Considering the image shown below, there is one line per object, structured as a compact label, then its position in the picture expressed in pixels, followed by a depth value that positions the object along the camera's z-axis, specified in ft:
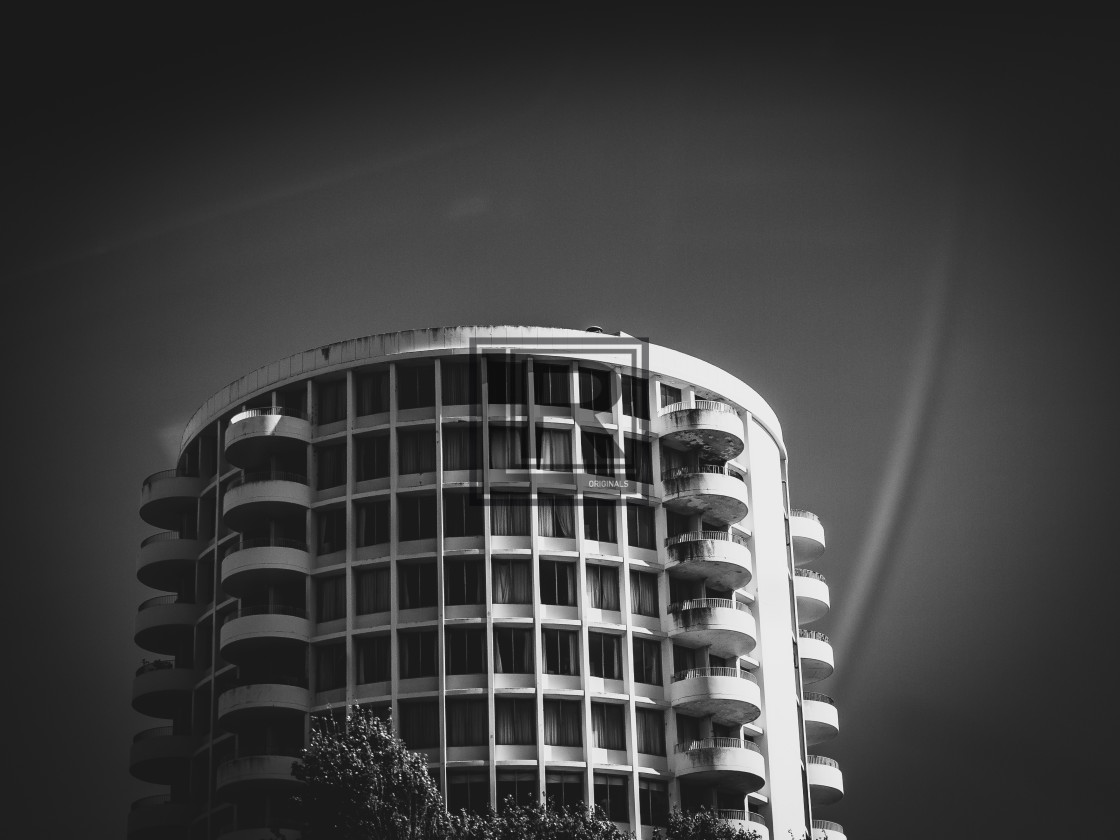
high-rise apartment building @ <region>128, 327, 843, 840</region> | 269.85
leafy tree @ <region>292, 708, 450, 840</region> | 217.36
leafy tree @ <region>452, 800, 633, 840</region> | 221.25
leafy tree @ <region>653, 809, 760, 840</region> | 234.99
